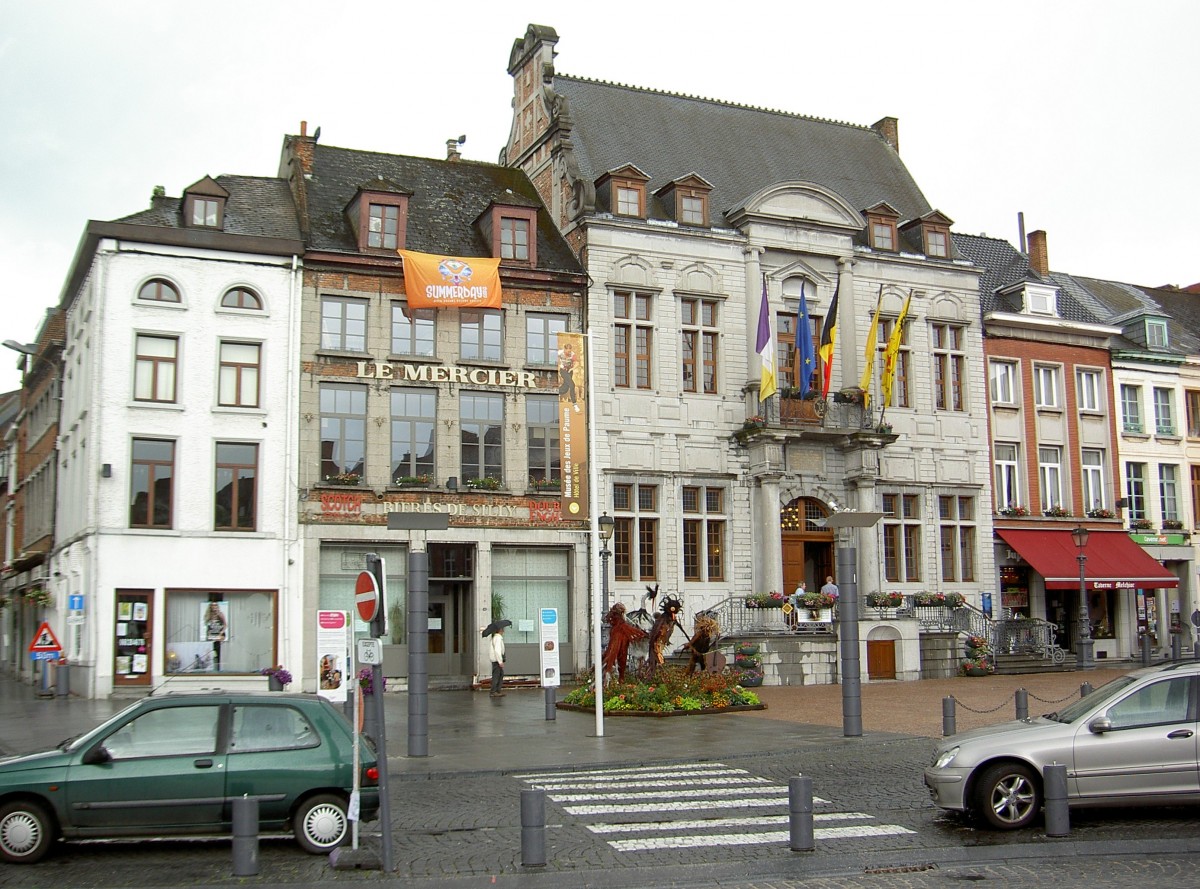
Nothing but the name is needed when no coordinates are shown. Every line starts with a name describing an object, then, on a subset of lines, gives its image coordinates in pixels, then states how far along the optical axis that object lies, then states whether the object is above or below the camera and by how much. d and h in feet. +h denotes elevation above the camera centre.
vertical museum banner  69.05 +11.47
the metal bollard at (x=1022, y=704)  62.80 -5.17
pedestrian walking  91.15 -4.16
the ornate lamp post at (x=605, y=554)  82.66 +3.57
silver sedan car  38.01 -4.78
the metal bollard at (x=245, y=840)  31.55 -5.72
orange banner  100.17 +25.37
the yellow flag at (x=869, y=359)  112.05 +21.08
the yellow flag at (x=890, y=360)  112.47 +21.17
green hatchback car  34.76 -4.67
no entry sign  35.60 +0.22
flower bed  75.61 -5.64
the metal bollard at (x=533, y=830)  32.81 -5.78
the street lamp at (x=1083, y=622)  108.37 -2.10
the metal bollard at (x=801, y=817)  34.83 -5.87
